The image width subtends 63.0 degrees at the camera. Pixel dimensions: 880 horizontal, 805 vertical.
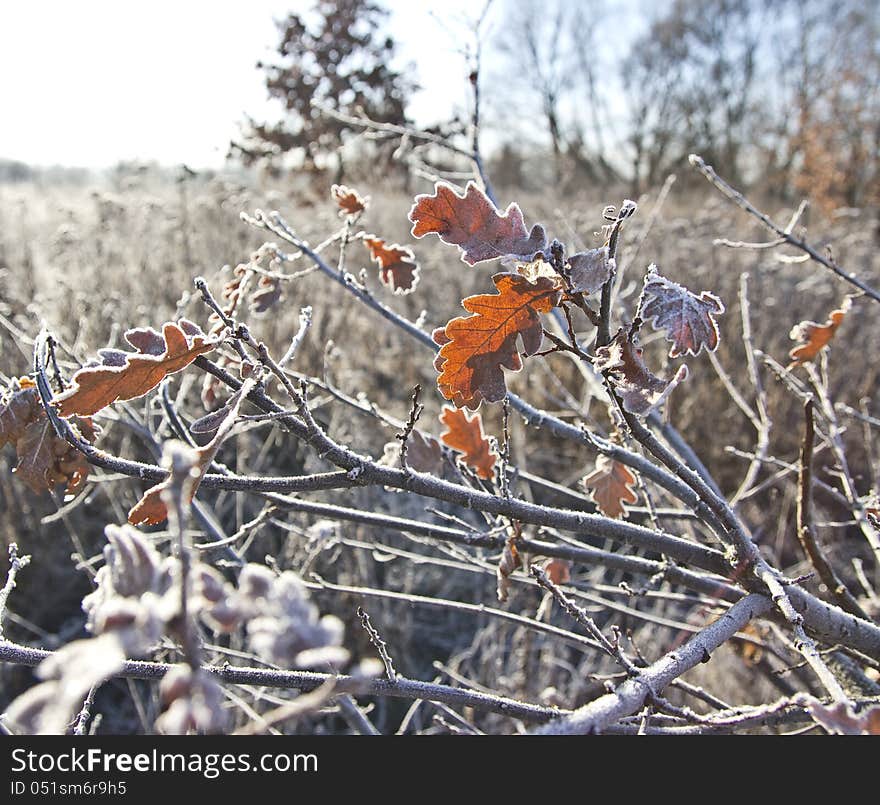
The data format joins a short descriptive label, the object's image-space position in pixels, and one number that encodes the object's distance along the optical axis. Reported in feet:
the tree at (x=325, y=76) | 19.98
